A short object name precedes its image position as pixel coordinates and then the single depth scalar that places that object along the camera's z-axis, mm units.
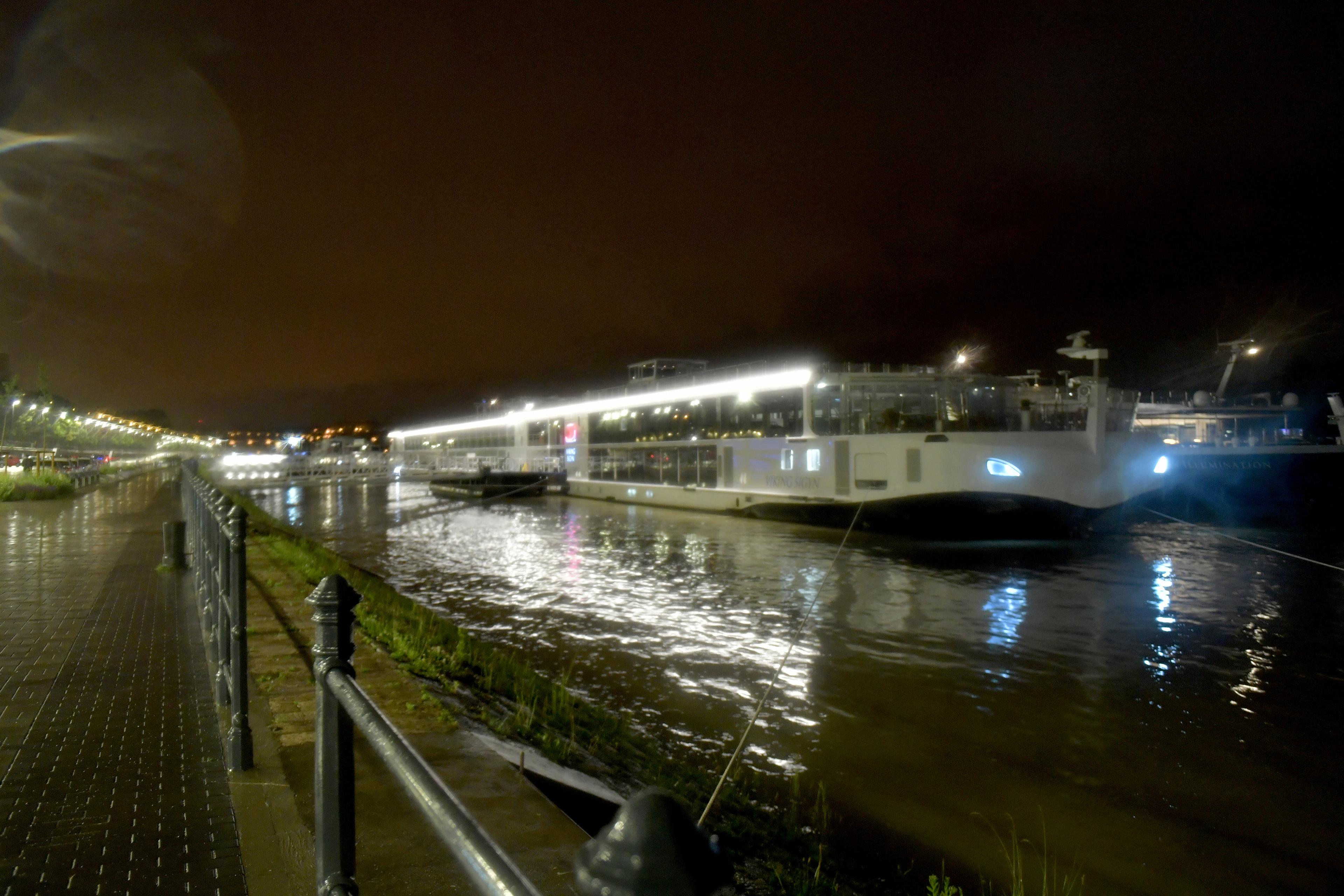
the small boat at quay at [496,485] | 34875
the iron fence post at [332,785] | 1858
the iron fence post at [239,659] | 3941
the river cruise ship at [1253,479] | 26859
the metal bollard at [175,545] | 10617
